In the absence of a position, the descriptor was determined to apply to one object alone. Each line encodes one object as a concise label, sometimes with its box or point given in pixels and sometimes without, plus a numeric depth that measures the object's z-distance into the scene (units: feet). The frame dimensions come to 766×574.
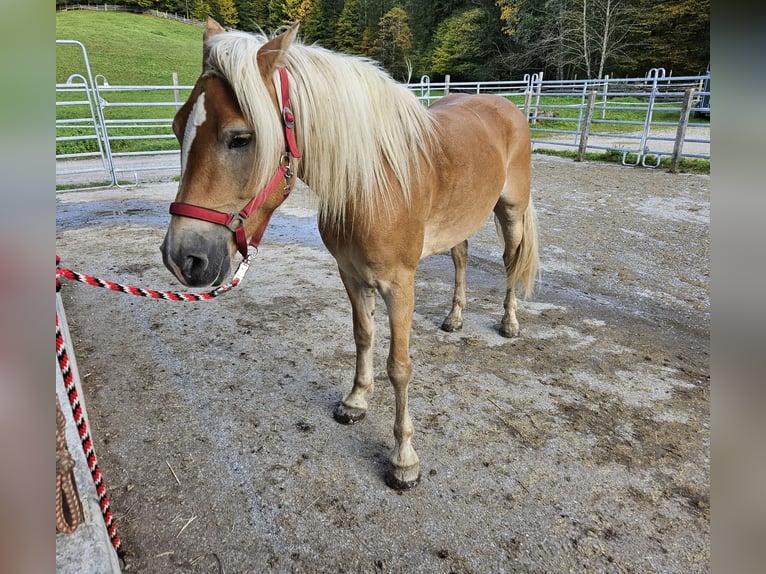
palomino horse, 4.73
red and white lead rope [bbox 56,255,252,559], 3.53
